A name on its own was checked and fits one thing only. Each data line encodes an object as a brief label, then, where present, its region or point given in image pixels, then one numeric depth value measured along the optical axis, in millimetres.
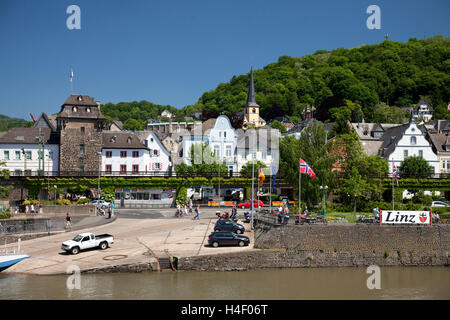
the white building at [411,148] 75125
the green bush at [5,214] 49125
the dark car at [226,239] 36969
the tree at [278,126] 139575
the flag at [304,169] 42531
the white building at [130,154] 71812
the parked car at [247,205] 57312
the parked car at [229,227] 40844
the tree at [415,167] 69000
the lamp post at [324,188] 52344
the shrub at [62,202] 56812
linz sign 39500
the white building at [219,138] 82875
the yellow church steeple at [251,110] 146750
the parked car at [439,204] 55281
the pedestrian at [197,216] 49216
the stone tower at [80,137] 70562
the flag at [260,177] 47428
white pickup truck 35188
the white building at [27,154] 70875
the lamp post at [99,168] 61200
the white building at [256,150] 81875
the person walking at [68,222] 44247
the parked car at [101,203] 56916
